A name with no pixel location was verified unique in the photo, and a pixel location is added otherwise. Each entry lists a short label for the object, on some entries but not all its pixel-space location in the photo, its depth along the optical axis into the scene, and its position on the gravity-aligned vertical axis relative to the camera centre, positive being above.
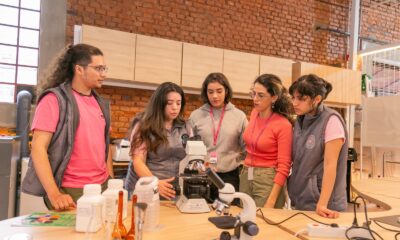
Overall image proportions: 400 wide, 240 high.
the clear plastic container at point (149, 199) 1.33 -0.31
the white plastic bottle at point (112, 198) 1.32 -0.31
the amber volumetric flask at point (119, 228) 1.19 -0.39
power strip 1.37 -0.42
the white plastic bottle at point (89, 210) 1.27 -0.35
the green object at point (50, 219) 1.36 -0.43
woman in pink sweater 1.96 -0.10
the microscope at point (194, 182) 1.61 -0.28
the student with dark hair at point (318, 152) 1.69 -0.12
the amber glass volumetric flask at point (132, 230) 1.19 -0.40
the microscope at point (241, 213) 1.17 -0.32
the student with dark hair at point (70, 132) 1.59 -0.05
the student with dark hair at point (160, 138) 1.98 -0.08
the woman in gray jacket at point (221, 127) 2.38 +0.00
